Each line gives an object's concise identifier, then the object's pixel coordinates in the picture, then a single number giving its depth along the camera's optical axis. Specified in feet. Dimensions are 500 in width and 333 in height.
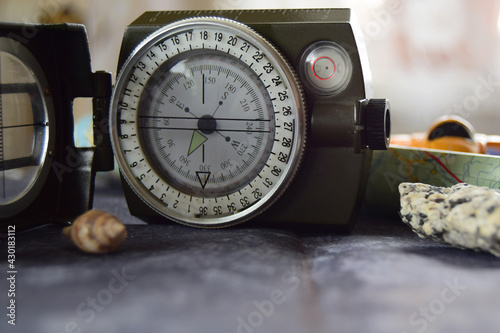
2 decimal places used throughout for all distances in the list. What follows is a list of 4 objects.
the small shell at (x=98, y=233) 0.56
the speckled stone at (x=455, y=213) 0.54
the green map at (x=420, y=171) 0.68
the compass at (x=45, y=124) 0.62
